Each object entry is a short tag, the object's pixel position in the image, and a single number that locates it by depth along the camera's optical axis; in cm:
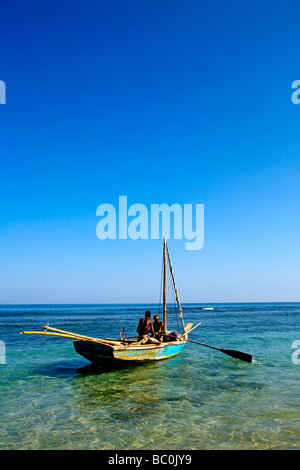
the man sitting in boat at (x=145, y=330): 1683
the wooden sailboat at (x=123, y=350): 1426
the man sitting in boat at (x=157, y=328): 1810
